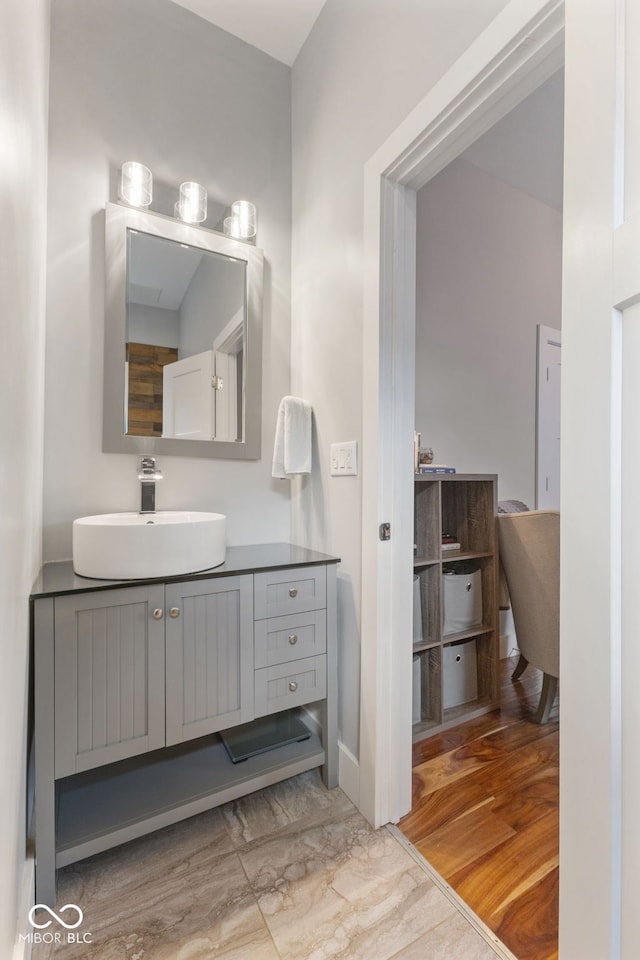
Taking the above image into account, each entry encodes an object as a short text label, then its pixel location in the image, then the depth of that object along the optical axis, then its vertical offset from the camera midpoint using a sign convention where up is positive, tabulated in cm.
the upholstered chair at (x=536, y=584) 175 -44
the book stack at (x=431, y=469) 187 +5
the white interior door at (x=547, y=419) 281 +41
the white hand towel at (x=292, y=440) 161 +15
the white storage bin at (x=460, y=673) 190 -86
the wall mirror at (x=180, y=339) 152 +53
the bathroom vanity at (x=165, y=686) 106 -58
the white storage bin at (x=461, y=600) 189 -53
